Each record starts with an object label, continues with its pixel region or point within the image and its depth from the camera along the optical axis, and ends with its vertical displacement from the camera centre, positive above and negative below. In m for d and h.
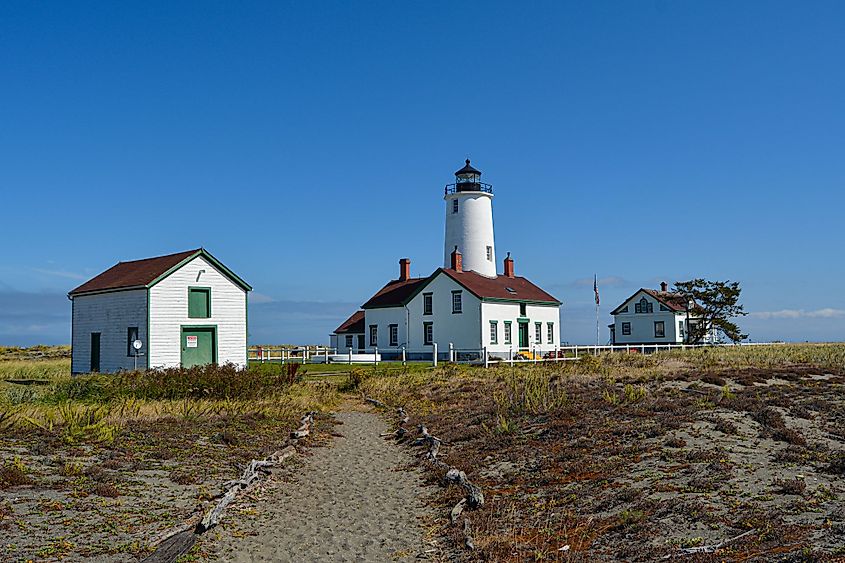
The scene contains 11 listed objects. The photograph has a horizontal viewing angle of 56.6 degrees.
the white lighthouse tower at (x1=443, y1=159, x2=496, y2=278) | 50.50 +8.54
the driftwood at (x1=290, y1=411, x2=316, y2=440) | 17.15 -1.60
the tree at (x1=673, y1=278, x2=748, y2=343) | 61.50 +3.31
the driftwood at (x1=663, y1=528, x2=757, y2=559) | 7.45 -1.91
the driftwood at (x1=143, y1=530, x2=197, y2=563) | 7.90 -1.95
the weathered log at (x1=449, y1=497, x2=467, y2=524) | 10.10 -2.03
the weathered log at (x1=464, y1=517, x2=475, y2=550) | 8.68 -2.10
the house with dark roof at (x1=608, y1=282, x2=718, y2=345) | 64.81 +2.61
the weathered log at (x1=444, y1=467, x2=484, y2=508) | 10.64 -1.93
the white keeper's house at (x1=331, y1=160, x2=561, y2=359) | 45.88 +3.04
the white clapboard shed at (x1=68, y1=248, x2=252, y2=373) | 31.44 +1.94
